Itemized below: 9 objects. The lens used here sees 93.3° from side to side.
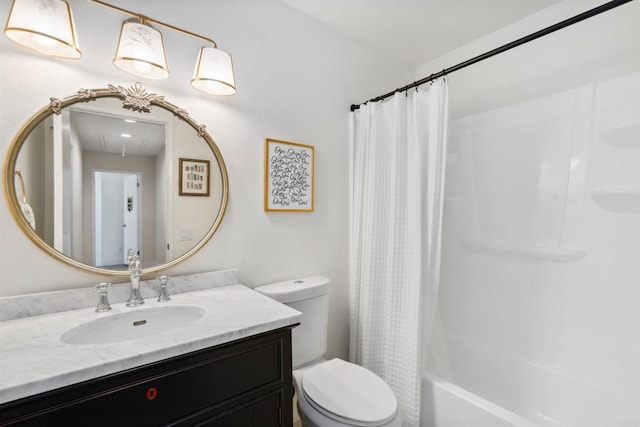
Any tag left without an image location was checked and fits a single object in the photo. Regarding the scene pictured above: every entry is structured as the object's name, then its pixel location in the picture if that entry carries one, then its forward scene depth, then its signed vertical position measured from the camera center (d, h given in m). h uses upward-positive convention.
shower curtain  1.57 -0.15
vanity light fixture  1.19 +0.60
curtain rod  1.09 +0.71
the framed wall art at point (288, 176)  1.70 +0.15
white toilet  1.22 -0.85
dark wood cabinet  0.74 -0.56
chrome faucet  1.22 -0.35
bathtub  1.31 -0.96
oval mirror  1.13 +0.08
